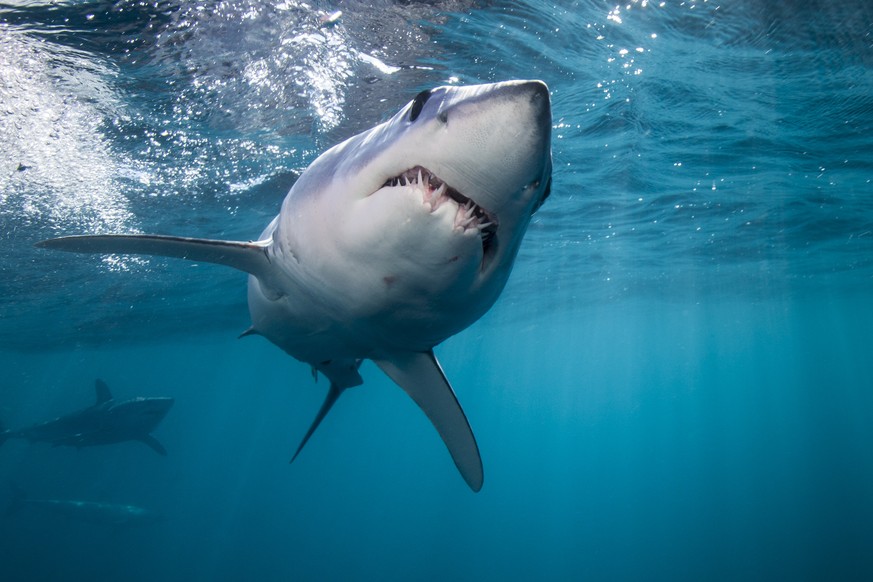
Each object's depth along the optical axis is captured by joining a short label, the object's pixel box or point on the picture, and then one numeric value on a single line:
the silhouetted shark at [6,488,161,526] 22.86
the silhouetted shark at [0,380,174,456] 17.38
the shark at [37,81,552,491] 1.63
